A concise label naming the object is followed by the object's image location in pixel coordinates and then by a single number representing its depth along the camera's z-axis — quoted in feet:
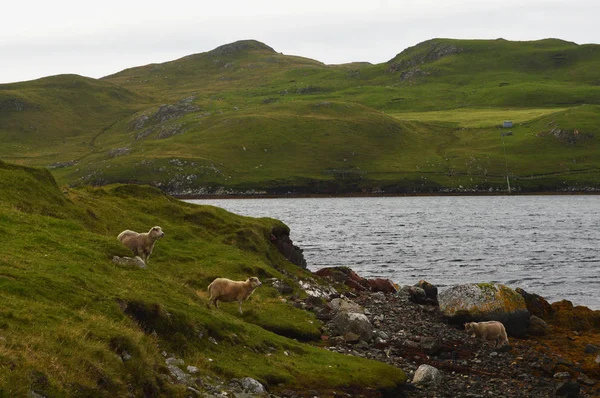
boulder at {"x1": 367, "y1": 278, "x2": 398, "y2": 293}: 178.81
